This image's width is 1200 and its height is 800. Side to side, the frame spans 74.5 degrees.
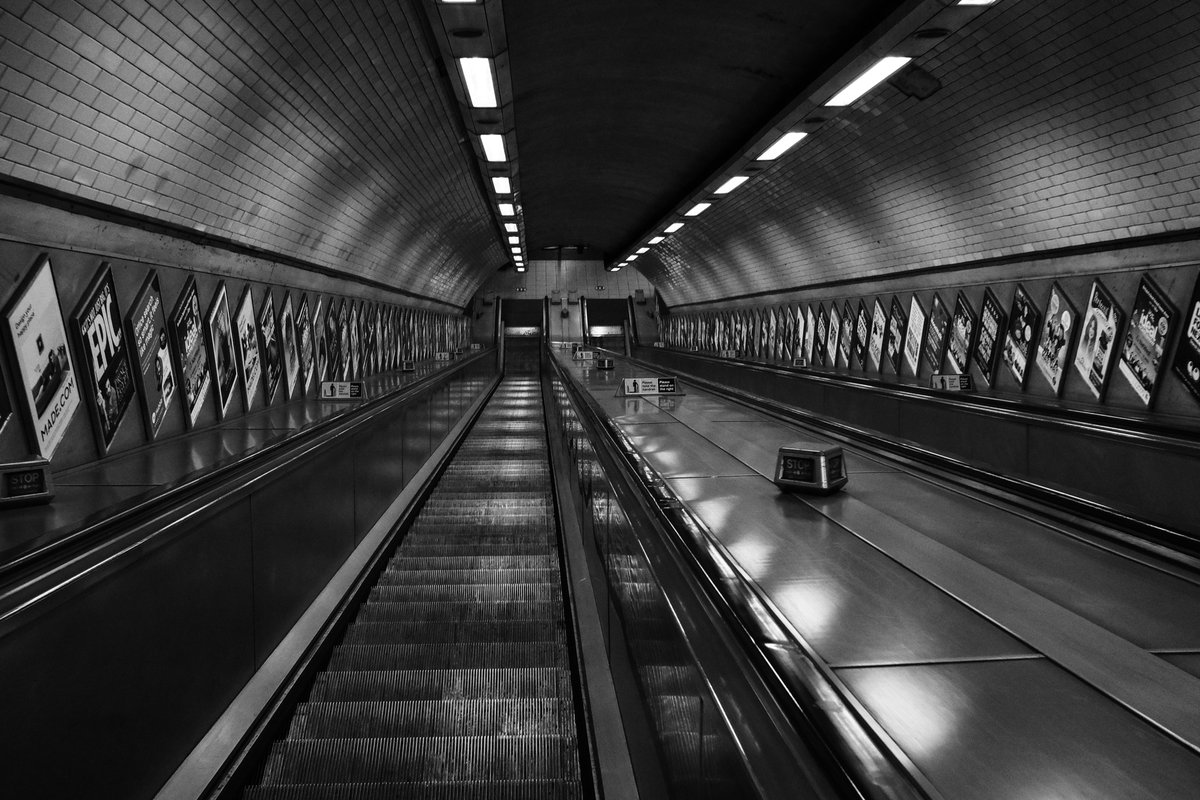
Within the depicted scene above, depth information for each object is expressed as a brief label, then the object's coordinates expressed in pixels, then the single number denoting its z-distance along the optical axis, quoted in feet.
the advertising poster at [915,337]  37.80
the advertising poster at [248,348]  24.03
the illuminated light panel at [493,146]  27.45
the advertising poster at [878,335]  42.29
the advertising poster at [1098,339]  25.00
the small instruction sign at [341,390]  27.63
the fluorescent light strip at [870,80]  20.18
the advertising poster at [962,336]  33.22
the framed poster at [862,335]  44.34
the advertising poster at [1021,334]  29.07
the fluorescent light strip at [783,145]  27.96
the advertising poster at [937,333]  35.55
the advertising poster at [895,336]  40.04
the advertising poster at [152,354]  17.75
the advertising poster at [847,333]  46.47
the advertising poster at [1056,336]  27.09
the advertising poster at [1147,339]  22.77
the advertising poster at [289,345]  28.14
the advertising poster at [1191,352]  21.40
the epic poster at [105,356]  15.57
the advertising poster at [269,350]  26.00
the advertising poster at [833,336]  48.52
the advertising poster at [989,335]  31.22
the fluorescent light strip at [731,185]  35.33
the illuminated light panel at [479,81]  19.83
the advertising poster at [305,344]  30.11
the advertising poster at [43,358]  13.43
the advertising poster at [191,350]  19.88
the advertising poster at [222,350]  21.99
